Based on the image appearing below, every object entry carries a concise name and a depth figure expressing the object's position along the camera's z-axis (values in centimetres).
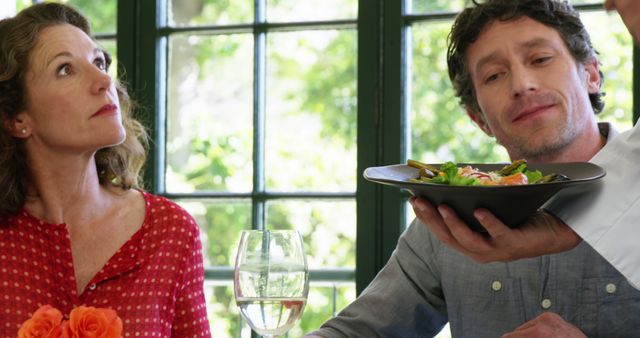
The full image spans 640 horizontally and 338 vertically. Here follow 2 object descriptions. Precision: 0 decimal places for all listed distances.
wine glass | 136
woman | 203
